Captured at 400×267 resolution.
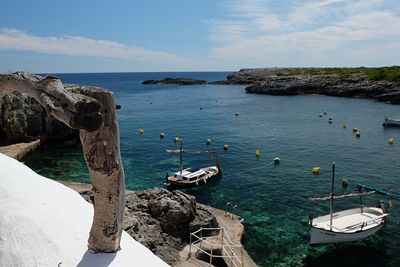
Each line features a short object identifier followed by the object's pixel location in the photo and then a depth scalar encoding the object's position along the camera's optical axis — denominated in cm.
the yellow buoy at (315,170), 4028
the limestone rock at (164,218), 2006
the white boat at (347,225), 2409
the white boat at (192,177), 3631
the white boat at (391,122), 6594
